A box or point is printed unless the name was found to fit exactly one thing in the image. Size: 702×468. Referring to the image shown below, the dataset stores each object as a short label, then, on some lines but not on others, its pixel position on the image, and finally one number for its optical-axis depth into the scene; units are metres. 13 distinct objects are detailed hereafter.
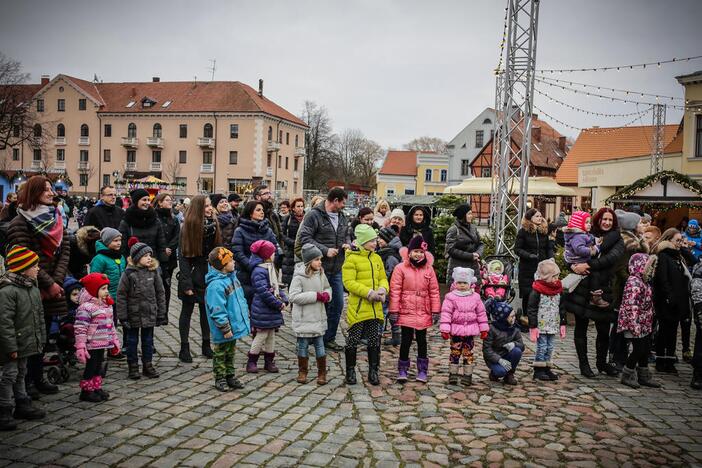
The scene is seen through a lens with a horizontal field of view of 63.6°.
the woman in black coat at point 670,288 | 6.87
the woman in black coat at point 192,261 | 7.12
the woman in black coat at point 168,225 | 8.62
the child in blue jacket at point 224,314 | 6.00
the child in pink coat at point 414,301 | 6.50
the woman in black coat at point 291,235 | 10.09
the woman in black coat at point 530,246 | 9.44
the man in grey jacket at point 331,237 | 7.59
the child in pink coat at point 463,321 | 6.39
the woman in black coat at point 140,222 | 7.68
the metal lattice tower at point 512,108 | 11.12
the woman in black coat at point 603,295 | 6.90
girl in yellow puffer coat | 6.38
